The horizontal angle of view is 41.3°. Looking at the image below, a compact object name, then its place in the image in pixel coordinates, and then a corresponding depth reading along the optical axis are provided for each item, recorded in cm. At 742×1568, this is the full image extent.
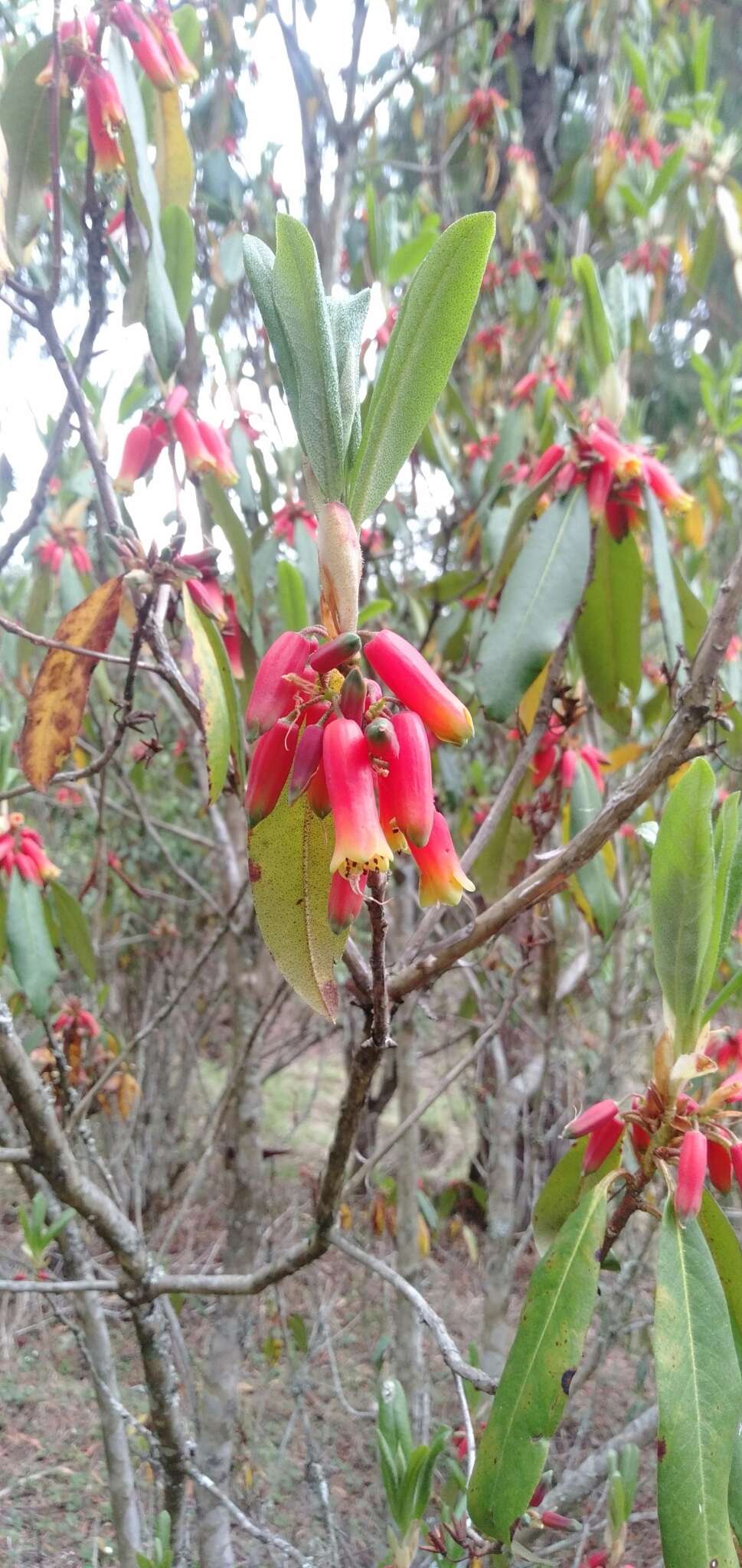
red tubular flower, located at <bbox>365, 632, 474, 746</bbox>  15
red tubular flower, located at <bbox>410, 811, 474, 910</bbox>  16
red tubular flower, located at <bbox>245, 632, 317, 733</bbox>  15
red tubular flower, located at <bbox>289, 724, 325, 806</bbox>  15
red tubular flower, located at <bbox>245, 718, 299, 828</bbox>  15
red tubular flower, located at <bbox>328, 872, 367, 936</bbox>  14
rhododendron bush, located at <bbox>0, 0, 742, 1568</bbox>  16
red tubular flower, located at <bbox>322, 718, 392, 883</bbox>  14
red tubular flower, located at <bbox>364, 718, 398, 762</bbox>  14
